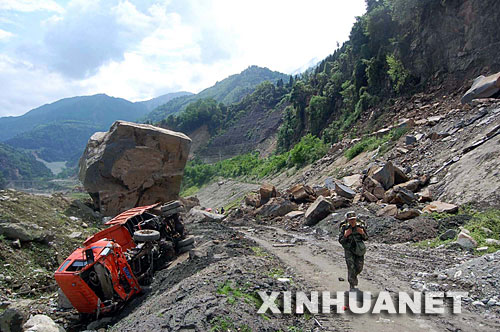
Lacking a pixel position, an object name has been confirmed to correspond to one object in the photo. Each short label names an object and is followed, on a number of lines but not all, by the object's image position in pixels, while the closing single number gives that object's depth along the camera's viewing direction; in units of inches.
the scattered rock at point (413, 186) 453.4
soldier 221.4
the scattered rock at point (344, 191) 515.5
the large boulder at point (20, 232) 369.7
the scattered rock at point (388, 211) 409.7
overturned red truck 244.1
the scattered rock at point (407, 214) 385.9
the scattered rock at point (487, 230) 292.0
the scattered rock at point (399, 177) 488.4
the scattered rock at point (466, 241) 281.1
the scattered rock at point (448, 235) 313.0
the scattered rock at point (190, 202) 1016.7
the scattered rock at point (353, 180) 575.4
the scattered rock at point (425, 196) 414.6
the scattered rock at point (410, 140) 601.0
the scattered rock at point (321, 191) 566.3
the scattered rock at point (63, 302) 282.2
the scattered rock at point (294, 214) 547.0
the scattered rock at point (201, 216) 664.4
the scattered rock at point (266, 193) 677.3
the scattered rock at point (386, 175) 483.2
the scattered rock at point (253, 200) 700.0
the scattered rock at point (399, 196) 426.9
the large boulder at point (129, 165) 618.8
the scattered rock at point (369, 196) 474.0
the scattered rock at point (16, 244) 361.4
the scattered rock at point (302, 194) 600.1
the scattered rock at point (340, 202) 504.7
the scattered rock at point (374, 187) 473.0
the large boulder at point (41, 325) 213.3
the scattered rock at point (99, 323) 247.3
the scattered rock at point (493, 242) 271.4
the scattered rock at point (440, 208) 361.7
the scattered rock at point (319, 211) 490.3
